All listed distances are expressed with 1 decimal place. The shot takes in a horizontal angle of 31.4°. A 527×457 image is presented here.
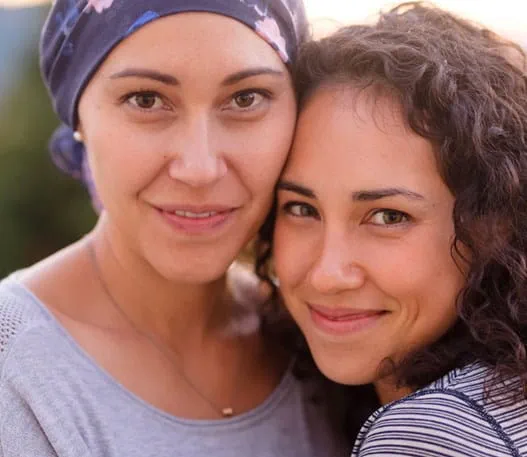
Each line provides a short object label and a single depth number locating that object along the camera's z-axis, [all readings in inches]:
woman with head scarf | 82.7
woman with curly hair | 84.0
